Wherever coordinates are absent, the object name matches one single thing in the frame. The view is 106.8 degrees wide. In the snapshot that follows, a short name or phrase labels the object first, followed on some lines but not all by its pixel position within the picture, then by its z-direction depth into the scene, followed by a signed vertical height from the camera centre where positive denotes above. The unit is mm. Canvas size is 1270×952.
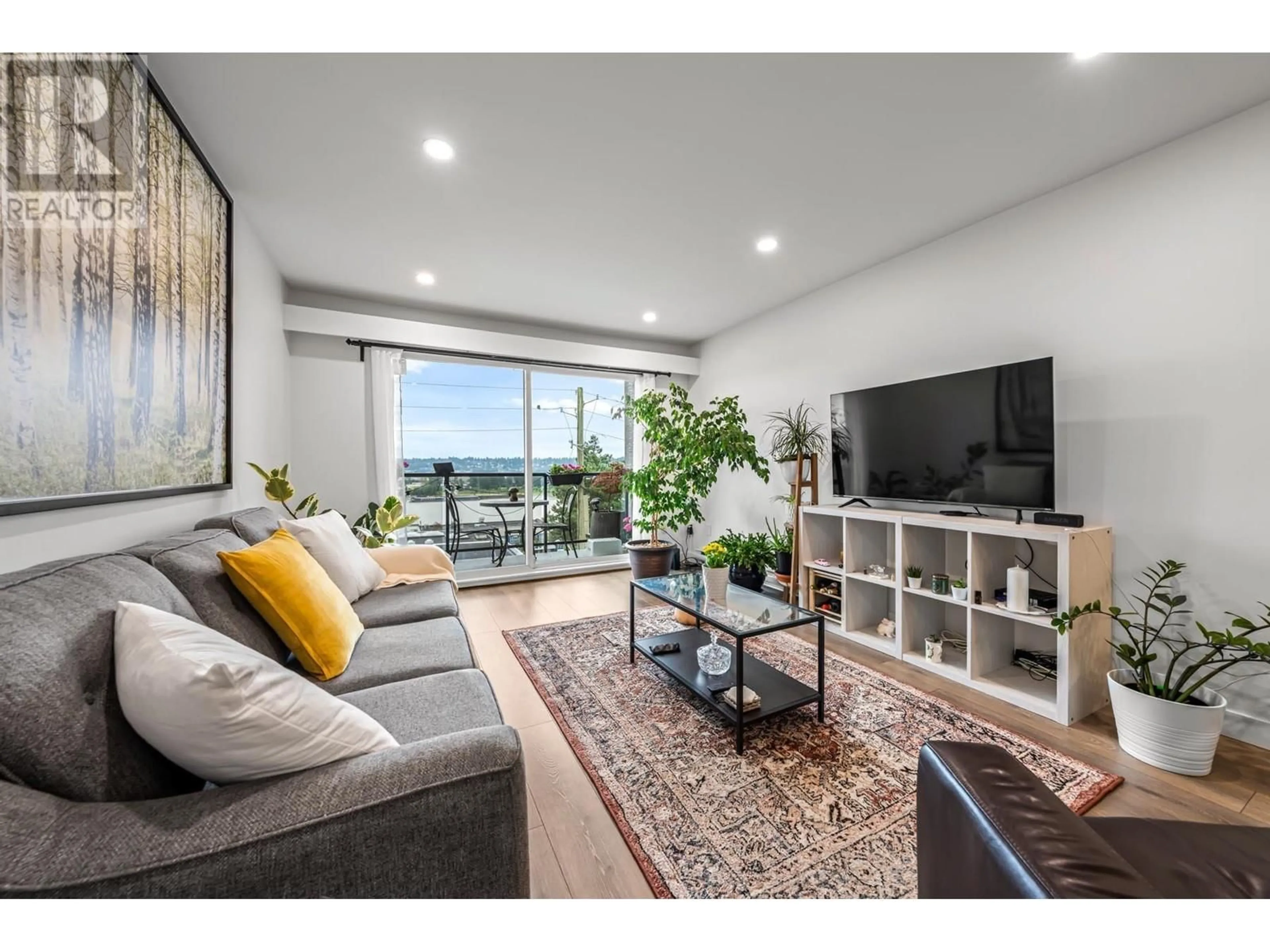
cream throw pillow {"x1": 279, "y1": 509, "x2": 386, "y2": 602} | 1889 -319
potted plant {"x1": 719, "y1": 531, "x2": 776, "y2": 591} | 3510 -632
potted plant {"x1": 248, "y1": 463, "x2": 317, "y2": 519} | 2498 -56
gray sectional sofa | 565 -461
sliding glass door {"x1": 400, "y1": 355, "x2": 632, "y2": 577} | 4035 +115
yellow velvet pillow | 1325 -373
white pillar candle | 2082 -513
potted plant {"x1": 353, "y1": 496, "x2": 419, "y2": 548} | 3102 -338
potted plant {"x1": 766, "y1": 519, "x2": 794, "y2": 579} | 3512 -574
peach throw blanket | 2453 -462
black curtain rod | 3637 +1036
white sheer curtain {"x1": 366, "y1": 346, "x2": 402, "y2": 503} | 3660 +459
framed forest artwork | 995 +503
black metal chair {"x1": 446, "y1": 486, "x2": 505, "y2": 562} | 4168 -503
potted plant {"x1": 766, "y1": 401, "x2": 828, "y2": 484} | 3354 +260
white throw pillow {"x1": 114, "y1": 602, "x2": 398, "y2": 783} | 709 -363
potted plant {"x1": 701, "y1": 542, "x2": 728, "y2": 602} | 2297 -511
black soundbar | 1999 -199
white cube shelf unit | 1976 -625
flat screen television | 2158 +190
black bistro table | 4320 -281
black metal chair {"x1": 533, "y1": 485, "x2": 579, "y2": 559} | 4621 -498
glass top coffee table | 1799 -849
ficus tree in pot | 3758 +136
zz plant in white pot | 1592 -776
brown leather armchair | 584 -534
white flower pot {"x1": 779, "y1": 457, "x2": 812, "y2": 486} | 3402 +38
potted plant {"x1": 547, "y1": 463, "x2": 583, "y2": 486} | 4551 +12
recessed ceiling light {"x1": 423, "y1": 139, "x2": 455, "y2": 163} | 1900 +1345
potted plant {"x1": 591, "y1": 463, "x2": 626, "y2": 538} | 4809 -273
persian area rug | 1240 -1023
